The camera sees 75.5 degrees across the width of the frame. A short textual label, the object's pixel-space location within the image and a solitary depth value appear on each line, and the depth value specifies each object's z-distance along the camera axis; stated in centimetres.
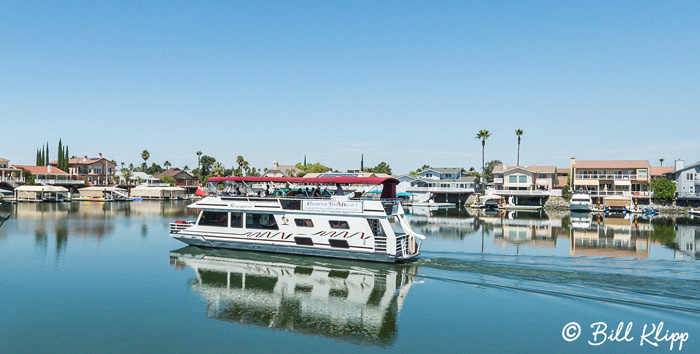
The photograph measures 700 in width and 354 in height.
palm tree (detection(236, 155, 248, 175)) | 10450
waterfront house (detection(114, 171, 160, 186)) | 10306
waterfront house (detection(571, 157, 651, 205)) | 7294
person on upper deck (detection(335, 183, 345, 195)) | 2550
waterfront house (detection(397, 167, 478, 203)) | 8625
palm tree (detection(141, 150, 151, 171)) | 12081
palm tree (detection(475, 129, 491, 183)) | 9362
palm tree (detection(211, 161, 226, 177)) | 10957
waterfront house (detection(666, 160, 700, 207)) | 7044
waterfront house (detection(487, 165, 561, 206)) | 7919
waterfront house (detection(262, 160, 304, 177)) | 11524
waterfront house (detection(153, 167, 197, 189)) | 11225
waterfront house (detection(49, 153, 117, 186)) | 9638
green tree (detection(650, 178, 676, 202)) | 6919
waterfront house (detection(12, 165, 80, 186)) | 8712
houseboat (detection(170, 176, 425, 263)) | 2286
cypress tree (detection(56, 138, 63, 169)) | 9600
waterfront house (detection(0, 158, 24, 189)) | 8161
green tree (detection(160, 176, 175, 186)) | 10614
